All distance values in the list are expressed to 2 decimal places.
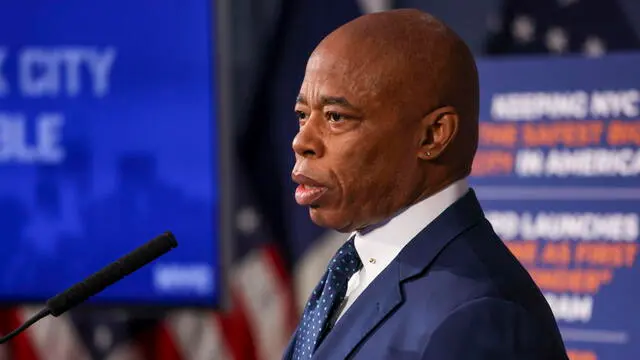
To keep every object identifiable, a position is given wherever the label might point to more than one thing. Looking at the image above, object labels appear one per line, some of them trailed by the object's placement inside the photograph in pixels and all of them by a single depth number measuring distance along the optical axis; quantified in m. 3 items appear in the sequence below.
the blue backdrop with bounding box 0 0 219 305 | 6.81
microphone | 3.99
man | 3.95
